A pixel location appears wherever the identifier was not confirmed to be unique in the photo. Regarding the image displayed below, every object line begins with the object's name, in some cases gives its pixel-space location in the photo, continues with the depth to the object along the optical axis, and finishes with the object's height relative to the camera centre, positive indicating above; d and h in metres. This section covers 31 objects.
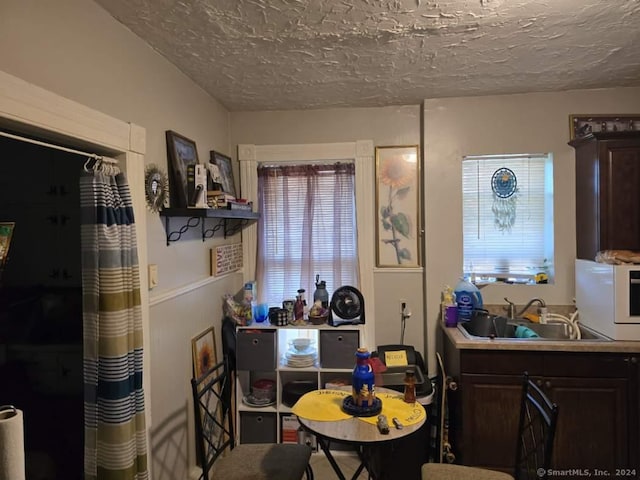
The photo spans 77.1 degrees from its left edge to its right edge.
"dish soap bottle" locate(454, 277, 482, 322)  2.70 -0.46
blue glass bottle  1.74 -0.65
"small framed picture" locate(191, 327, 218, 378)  2.40 -0.73
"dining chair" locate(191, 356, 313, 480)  1.83 -1.08
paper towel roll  0.82 -0.43
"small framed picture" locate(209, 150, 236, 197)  2.75 +0.48
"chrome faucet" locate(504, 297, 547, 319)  2.78 -0.53
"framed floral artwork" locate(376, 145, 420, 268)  3.00 +0.21
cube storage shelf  2.71 -0.89
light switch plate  1.91 -0.18
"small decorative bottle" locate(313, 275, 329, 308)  2.90 -0.44
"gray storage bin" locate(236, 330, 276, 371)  2.73 -0.78
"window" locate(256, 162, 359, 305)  3.09 +0.05
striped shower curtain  1.51 -0.35
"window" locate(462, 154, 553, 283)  2.93 +0.11
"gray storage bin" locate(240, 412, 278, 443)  2.78 -1.33
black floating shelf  2.06 +0.11
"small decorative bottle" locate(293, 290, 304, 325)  2.84 -0.54
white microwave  2.22 -0.40
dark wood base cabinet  2.24 -1.00
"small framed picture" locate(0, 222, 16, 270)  1.84 +0.01
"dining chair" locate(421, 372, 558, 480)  1.54 -0.94
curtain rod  1.20 +0.31
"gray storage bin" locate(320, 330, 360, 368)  2.70 -0.77
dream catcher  2.94 +0.25
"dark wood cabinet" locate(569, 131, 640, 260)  2.39 +0.24
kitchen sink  2.48 -0.63
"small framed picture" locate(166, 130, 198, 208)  2.12 +0.36
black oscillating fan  2.80 -0.51
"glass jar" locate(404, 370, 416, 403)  1.84 -0.72
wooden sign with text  2.68 -0.16
